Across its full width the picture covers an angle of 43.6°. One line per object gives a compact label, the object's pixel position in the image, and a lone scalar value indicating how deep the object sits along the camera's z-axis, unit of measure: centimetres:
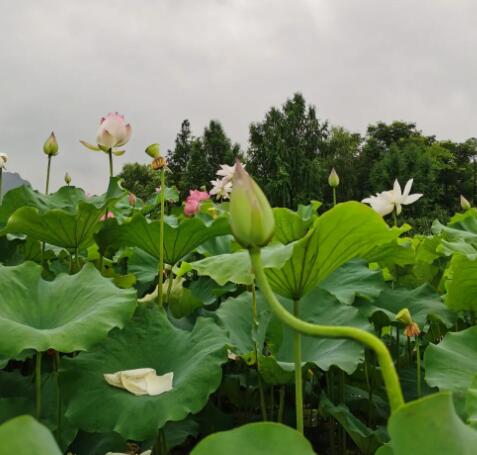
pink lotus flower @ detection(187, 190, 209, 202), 183
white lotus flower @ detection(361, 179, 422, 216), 183
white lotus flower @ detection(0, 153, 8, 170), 144
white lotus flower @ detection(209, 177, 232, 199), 200
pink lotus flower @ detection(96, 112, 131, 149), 122
